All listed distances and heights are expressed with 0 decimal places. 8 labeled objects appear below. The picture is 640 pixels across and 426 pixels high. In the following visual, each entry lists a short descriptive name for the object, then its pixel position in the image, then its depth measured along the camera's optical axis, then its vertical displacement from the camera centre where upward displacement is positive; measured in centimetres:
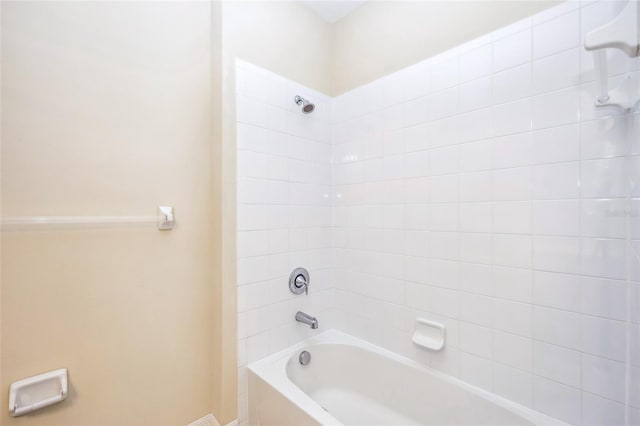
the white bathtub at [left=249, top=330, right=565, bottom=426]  125 -94
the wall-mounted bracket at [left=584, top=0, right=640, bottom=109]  78 +51
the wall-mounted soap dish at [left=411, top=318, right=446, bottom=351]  143 -65
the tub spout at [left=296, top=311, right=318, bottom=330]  161 -64
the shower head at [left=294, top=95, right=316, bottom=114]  166 +66
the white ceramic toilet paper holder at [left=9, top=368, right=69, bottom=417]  101 -68
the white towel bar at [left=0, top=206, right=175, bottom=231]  103 -4
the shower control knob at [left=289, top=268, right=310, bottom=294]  169 -43
